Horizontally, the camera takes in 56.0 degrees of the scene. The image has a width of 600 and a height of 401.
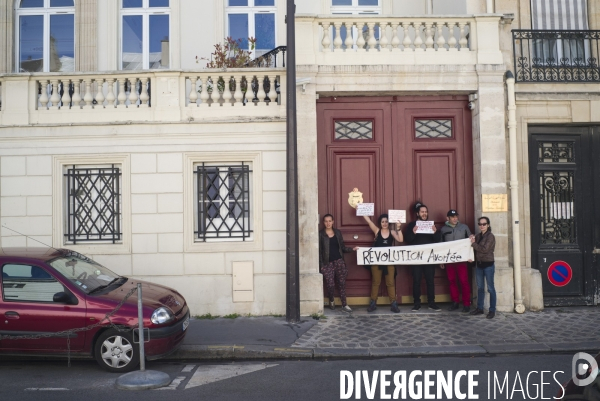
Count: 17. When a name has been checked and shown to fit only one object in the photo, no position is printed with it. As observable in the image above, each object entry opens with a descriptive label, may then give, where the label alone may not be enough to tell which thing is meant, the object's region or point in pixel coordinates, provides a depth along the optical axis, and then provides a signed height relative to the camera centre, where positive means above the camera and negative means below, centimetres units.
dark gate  1116 +9
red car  735 -124
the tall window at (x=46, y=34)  1312 +445
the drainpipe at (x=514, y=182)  1055 +65
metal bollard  701 -133
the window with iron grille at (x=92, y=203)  1081 +39
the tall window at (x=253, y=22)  1298 +458
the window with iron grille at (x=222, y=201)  1078 +38
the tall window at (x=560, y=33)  1148 +371
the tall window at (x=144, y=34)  1308 +438
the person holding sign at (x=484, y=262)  1012 -82
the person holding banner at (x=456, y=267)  1052 -95
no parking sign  1114 -118
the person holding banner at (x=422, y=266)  1074 -92
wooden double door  1112 +103
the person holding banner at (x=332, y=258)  1063 -73
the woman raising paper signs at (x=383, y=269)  1069 -99
